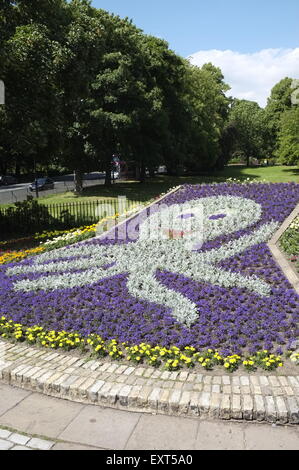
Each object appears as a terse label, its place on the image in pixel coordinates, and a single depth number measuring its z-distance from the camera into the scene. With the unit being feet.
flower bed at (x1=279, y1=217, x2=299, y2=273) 32.31
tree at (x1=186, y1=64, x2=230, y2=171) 154.51
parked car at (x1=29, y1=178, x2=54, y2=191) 147.87
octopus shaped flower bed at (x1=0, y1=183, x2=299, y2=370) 21.29
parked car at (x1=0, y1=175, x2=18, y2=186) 182.29
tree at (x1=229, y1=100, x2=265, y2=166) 230.07
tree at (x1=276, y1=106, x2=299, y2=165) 151.96
